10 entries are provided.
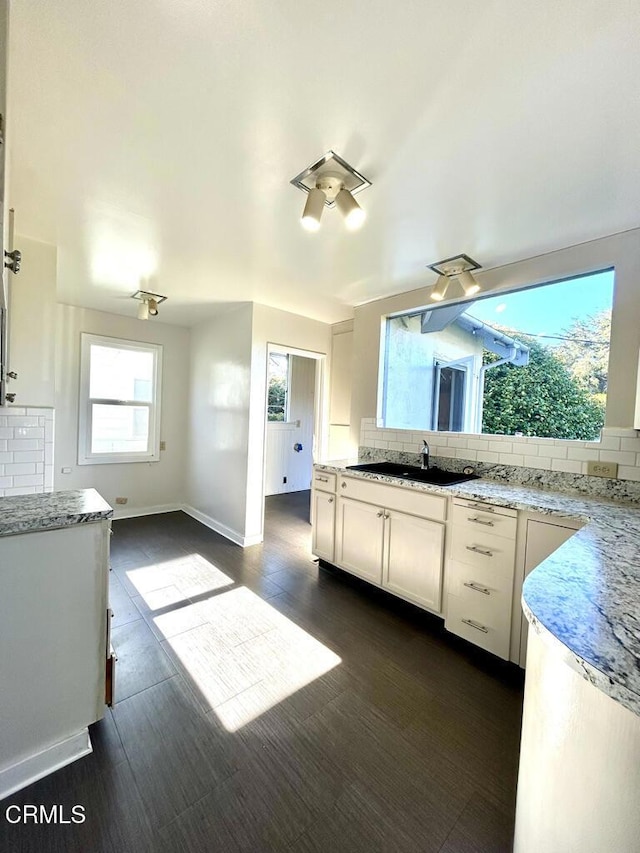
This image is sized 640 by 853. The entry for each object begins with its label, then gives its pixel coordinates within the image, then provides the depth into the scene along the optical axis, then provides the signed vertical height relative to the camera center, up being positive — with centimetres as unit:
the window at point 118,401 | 405 +9
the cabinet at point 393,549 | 224 -91
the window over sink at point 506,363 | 218 +46
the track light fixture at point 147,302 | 336 +103
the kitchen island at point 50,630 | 122 -83
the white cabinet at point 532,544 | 172 -59
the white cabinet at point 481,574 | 189 -85
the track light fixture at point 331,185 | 149 +106
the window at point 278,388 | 581 +46
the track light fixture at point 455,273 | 232 +106
